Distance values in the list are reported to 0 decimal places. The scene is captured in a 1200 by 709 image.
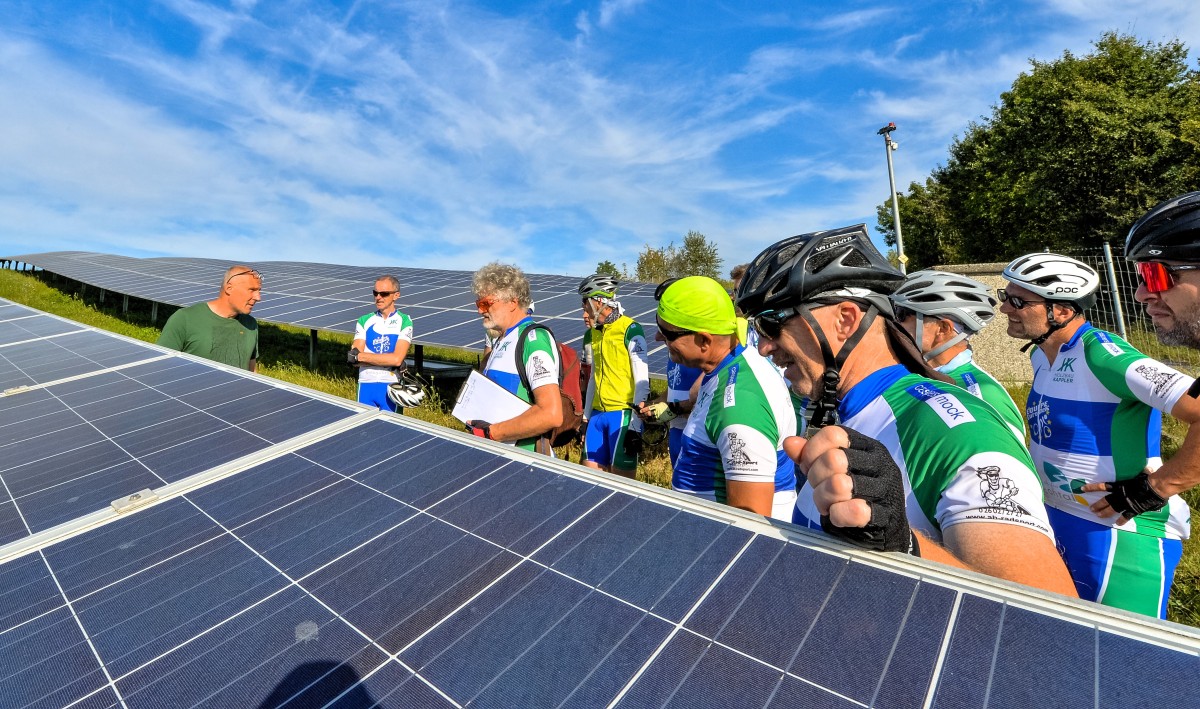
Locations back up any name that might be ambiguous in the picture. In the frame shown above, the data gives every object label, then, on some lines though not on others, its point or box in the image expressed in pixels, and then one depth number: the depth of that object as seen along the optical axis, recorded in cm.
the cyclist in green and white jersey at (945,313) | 355
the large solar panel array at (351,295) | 954
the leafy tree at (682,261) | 4788
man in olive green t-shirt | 547
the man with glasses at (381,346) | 614
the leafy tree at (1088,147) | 2252
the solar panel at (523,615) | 91
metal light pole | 2386
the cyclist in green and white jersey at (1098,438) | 261
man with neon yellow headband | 224
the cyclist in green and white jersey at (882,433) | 116
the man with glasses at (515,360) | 389
